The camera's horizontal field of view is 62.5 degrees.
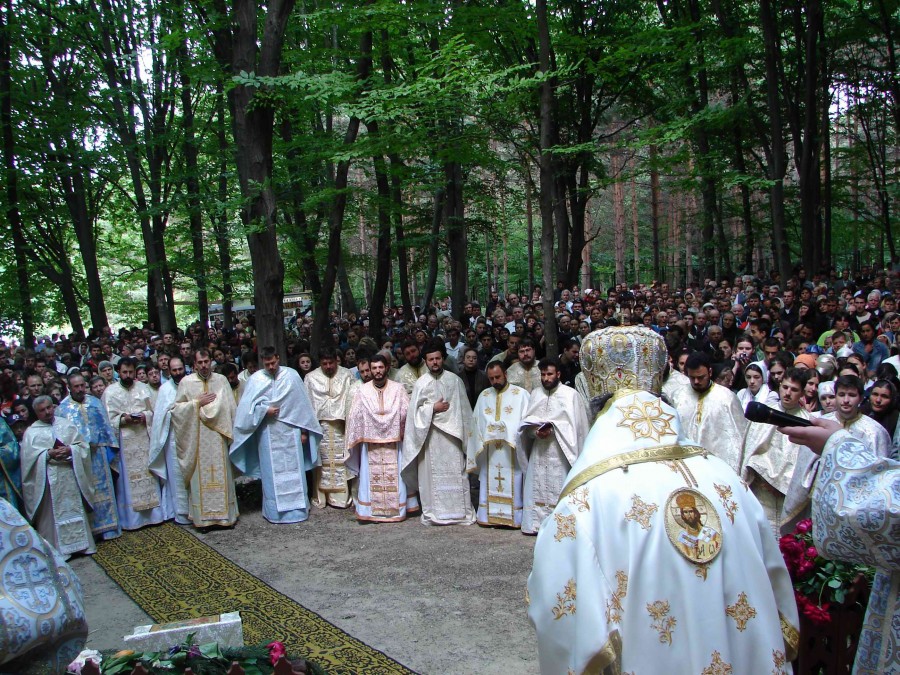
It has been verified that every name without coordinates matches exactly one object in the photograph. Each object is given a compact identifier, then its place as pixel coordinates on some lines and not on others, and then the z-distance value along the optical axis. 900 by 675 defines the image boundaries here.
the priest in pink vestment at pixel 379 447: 9.33
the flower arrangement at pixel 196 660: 3.82
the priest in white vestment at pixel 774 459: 6.34
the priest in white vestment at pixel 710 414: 6.82
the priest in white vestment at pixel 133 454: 9.44
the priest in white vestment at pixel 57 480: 8.06
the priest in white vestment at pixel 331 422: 10.05
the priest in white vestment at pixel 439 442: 9.13
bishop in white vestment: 2.43
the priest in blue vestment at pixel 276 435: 9.45
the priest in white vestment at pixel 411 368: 10.05
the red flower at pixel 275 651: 3.82
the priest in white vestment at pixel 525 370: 9.34
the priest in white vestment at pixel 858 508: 2.38
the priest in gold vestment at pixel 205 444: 9.32
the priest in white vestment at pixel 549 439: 8.36
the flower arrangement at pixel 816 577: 3.91
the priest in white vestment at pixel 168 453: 9.47
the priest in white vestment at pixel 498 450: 8.80
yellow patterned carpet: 5.59
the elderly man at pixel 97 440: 8.83
